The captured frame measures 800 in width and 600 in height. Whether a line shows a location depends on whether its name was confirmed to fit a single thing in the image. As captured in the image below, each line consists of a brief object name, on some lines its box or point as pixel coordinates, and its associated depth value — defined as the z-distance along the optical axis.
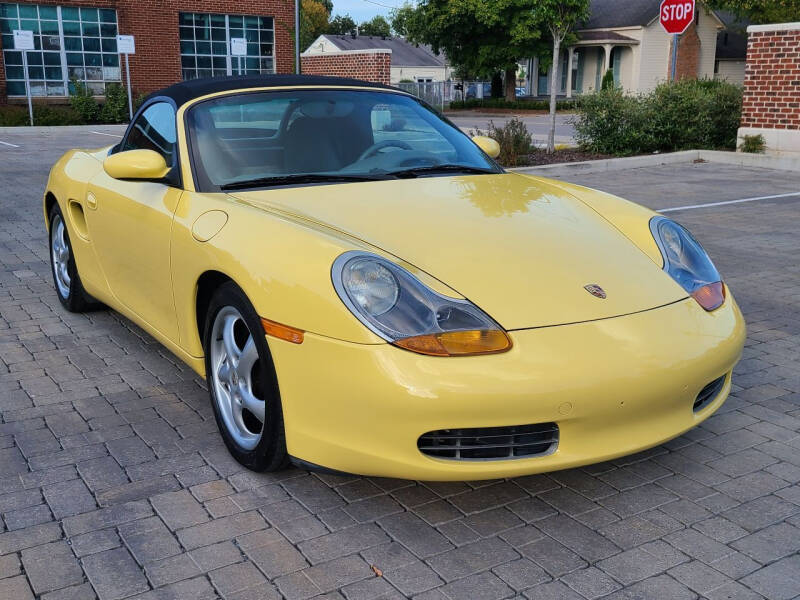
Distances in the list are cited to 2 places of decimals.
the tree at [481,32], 43.34
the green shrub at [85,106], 26.02
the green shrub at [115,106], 26.45
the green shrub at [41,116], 24.66
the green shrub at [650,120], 15.29
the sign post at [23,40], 23.56
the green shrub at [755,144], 15.00
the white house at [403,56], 71.38
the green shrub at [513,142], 14.30
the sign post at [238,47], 26.33
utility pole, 24.07
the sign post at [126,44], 25.09
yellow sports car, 2.69
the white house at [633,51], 48.22
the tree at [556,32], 15.36
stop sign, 15.64
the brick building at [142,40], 27.41
